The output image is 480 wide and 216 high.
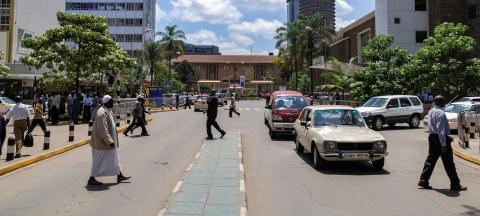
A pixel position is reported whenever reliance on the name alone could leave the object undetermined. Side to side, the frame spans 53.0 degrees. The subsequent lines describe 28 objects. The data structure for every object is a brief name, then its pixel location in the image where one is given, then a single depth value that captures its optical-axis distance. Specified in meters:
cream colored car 10.63
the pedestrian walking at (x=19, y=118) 13.01
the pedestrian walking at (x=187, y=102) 52.33
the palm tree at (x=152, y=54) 68.25
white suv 22.84
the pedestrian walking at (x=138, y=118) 19.30
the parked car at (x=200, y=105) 42.66
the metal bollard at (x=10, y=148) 11.85
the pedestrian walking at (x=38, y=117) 16.39
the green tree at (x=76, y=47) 28.67
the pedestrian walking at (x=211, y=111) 16.98
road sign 97.84
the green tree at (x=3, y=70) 35.97
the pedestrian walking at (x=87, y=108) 26.30
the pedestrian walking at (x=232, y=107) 32.58
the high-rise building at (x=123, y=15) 97.31
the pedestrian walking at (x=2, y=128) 11.51
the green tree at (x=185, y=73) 118.62
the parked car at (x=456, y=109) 20.88
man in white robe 8.93
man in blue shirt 8.86
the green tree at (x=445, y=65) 31.12
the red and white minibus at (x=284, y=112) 17.98
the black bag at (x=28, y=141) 14.41
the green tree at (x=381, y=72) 32.75
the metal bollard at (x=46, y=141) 14.23
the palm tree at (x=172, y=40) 71.00
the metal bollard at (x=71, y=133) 16.62
